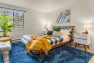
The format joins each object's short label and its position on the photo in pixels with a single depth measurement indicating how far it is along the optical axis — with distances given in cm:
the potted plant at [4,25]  217
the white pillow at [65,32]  266
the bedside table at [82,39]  221
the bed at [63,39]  202
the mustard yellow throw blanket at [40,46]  173
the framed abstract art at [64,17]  303
